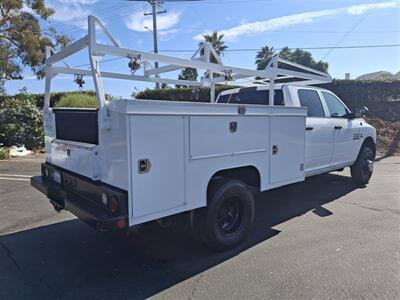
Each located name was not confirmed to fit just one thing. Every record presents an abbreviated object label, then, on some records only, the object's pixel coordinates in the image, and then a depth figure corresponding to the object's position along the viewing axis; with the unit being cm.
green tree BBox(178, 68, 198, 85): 2336
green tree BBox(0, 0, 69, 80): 1958
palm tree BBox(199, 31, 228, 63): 4608
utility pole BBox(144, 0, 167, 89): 2856
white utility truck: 328
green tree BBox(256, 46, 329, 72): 4511
